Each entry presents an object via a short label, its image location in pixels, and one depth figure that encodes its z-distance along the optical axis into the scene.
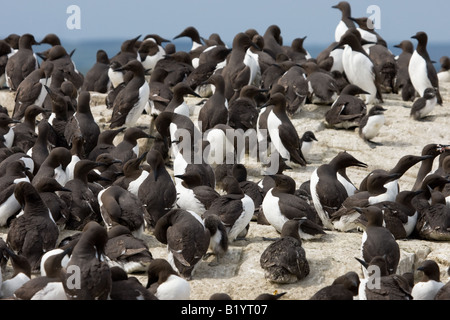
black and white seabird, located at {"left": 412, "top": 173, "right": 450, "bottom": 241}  11.14
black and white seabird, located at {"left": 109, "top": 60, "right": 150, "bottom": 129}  15.05
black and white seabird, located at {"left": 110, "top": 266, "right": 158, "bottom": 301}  8.23
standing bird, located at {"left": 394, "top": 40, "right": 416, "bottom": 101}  17.84
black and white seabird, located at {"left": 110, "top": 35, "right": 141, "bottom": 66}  18.49
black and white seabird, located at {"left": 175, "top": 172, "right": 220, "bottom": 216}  11.39
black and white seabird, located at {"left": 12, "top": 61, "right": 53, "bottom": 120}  15.98
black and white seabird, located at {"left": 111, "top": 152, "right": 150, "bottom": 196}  11.90
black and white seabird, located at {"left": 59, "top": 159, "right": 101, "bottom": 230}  11.09
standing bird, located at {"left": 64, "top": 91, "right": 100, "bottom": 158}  14.04
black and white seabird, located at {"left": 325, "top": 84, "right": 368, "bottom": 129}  15.38
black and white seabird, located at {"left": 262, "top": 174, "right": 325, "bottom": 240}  10.72
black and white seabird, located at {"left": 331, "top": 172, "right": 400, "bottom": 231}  11.29
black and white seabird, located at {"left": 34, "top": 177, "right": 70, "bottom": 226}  10.84
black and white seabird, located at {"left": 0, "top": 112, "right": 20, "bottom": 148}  14.05
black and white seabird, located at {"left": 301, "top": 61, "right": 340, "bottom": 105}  16.39
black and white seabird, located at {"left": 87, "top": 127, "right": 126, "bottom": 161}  13.59
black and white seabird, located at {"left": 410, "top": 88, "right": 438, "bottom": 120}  16.06
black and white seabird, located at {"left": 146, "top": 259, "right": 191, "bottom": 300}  8.69
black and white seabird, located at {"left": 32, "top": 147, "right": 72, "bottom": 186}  12.16
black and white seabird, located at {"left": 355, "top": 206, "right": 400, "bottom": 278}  9.72
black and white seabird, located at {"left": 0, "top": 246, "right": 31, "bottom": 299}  8.90
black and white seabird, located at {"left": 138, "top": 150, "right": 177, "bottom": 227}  11.02
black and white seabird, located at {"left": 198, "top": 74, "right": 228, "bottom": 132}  14.50
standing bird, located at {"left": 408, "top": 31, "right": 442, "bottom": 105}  17.25
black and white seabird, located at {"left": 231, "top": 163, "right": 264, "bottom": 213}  12.18
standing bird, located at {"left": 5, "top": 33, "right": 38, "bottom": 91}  17.69
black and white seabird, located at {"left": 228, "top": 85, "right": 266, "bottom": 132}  14.81
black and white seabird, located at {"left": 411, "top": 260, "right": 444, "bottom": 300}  9.14
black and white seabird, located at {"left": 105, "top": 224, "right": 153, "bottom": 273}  9.44
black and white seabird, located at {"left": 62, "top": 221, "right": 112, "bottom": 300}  8.06
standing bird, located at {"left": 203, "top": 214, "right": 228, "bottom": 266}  10.06
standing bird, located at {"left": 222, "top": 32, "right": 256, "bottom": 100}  16.34
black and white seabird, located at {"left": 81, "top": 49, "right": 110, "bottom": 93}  18.08
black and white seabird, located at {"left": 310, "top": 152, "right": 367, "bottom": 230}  11.66
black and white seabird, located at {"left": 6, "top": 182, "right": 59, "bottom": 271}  9.84
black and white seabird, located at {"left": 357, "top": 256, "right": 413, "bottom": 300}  8.43
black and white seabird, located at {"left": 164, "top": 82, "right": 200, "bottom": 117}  14.80
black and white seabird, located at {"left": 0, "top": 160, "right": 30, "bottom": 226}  11.00
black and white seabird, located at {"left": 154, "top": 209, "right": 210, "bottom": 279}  9.51
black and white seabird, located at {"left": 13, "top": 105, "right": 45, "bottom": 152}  14.29
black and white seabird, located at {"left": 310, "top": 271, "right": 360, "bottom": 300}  8.41
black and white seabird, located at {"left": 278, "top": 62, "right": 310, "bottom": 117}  15.80
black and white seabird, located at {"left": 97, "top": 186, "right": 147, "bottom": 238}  10.43
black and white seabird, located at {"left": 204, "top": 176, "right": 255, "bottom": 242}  10.59
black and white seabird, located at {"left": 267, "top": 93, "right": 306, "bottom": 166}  13.96
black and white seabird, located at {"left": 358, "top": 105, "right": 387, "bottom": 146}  15.06
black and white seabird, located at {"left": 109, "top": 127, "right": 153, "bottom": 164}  13.11
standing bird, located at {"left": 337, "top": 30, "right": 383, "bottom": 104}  17.05
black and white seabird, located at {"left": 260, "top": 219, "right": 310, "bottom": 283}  9.44
